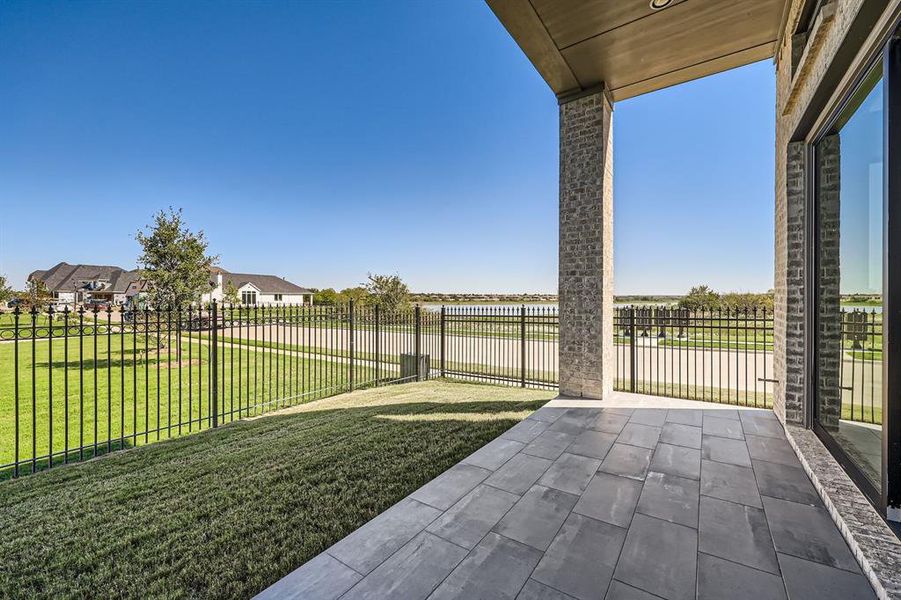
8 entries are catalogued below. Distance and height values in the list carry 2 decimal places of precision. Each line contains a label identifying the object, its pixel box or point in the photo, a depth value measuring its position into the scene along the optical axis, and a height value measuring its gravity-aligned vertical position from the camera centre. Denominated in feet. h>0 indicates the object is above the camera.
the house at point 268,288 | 133.59 +4.47
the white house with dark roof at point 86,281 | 126.11 +6.96
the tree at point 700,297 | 59.17 +0.37
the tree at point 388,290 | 62.18 +1.62
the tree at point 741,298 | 58.85 +0.19
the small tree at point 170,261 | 31.60 +3.51
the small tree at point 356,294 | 68.86 +1.31
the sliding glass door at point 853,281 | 7.09 +0.46
